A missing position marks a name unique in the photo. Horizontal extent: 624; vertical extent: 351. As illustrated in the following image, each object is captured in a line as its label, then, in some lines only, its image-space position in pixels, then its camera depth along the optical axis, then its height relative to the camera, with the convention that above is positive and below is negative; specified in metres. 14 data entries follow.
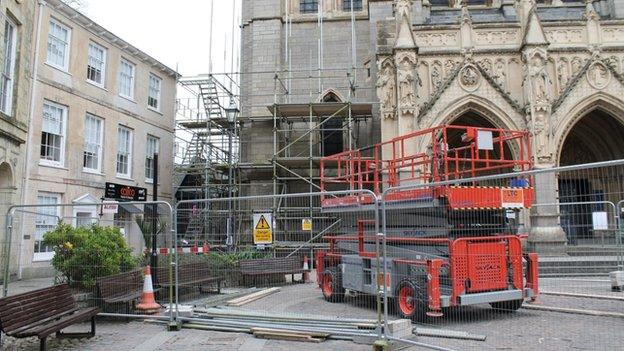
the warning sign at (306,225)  11.03 +0.25
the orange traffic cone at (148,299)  9.49 -1.17
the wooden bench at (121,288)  9.05 -0.94
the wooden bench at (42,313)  6.55 -1.09
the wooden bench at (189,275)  10.35 -0.79
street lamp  21.44 +5.32
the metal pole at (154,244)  9.77 -0.14
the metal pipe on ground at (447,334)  7.26 -1.43
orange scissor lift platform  8.35 -0.22
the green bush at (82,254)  9.78 -0.33
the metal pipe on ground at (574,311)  8.77 -1.36
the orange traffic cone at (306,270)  14.28 -0.97
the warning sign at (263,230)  10.31 +0.13
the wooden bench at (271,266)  12.51 -0.77
